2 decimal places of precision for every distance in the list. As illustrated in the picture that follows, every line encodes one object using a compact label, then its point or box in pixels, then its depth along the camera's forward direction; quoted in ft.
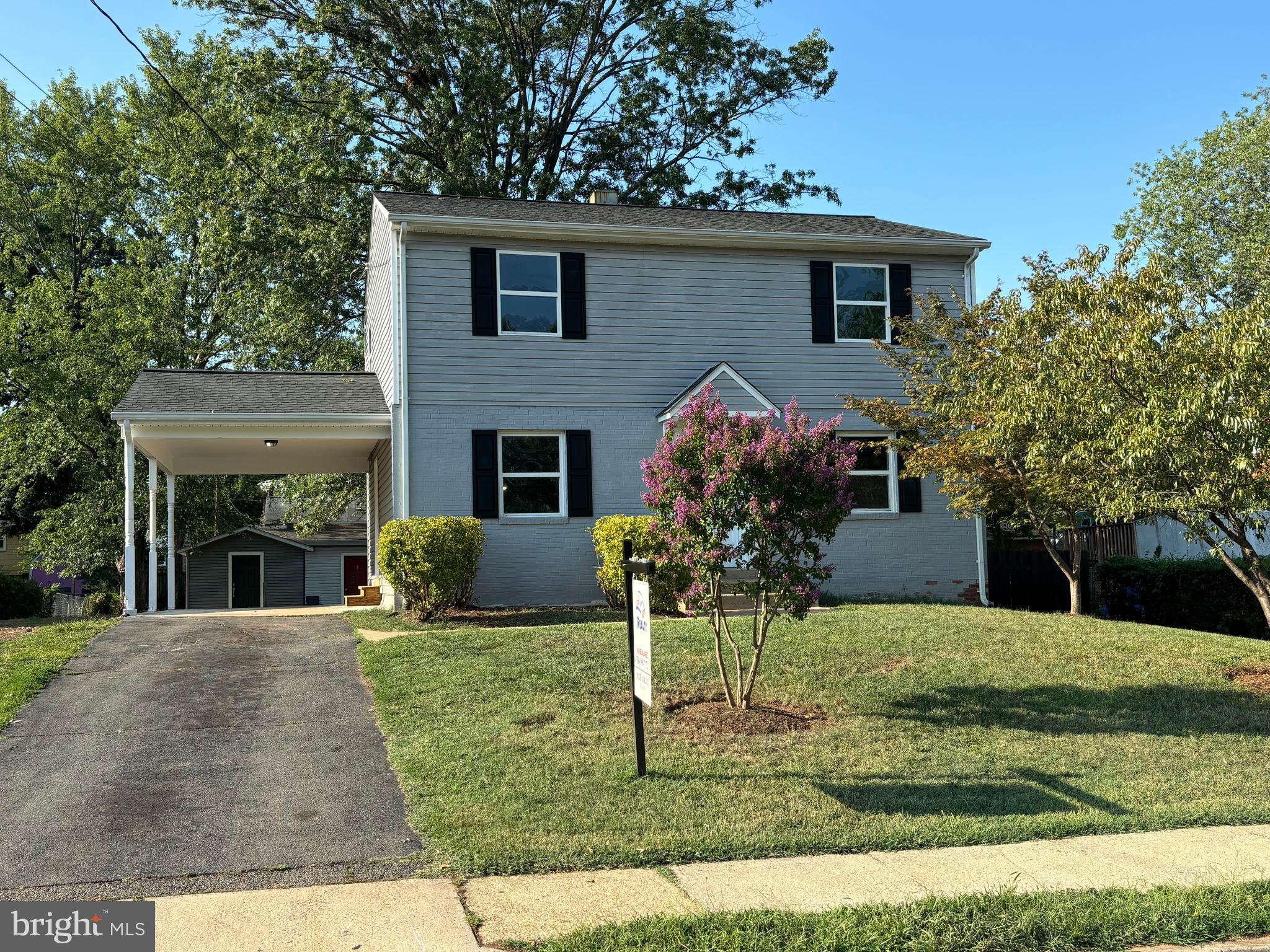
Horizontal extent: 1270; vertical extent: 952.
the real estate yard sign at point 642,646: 22.50
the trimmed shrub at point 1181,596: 51.80
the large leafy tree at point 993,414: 33.71
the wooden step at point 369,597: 56.34
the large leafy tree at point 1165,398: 29.07
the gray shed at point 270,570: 99.71
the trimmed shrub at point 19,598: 59.11
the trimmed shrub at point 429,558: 43.37
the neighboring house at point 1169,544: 71.15
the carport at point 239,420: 47.75
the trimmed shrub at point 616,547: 44.62
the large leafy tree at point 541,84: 81.61
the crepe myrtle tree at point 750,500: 27.99
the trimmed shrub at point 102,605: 73.19
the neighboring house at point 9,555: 124.98
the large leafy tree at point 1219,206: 107.14
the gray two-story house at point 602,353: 50.47
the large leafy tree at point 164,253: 76.79
